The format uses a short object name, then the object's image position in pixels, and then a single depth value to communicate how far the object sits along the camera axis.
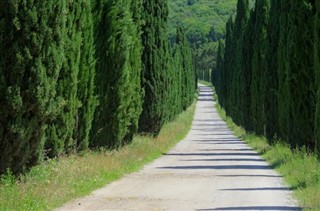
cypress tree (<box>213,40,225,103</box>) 100.72
